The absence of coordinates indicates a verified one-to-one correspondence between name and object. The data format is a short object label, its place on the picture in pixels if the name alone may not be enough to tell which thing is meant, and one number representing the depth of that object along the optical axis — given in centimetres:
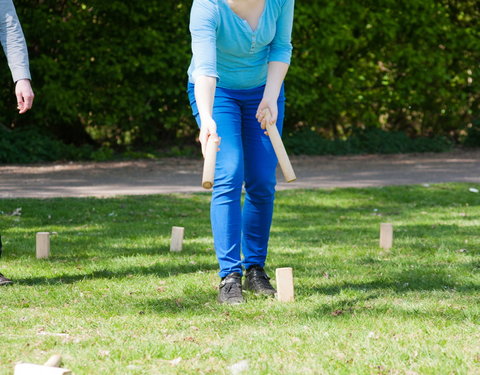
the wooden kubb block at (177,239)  1198
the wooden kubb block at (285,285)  855
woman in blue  831
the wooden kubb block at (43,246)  1148
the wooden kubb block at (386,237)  1212
